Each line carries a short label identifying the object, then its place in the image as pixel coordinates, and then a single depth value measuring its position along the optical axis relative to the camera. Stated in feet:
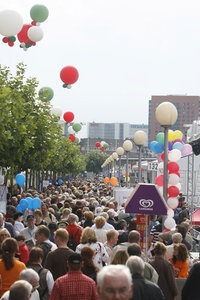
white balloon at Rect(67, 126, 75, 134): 151.12
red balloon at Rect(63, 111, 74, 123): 115.44
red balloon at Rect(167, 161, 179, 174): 59.00
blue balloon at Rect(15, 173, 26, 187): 92.81
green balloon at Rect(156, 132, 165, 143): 71.82
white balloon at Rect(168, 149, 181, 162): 60.80
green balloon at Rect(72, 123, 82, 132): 144.87
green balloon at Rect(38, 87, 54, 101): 98.32
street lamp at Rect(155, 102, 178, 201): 54.49
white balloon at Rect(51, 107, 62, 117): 113.60
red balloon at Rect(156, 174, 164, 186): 60.66
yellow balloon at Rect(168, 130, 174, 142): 73.36
